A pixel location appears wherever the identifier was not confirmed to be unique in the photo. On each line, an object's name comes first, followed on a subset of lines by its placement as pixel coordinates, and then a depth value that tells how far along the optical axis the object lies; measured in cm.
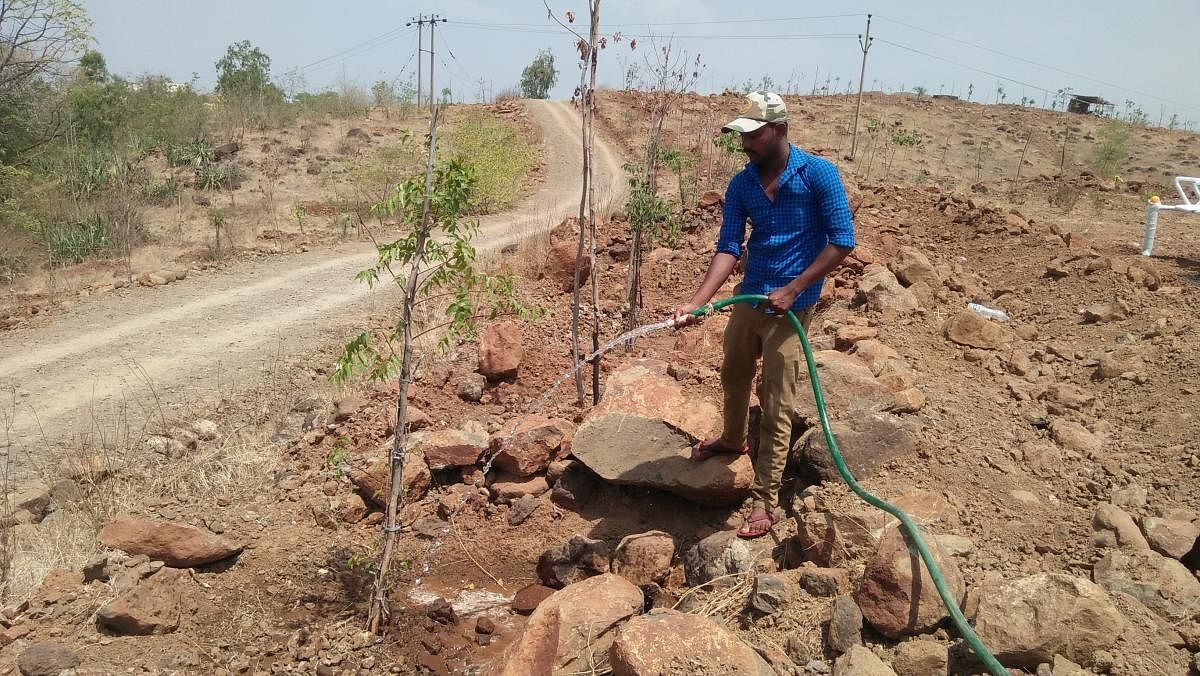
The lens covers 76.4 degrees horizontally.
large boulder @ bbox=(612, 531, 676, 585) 359
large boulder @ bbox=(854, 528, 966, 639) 265
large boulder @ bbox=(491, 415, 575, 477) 438
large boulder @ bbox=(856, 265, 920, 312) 580
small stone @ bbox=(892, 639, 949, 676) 252
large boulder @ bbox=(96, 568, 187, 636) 312
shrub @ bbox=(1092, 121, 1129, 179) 1866
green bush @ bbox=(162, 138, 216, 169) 1653
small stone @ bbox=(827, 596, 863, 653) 269
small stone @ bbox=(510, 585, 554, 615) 372
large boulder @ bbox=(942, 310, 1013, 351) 525
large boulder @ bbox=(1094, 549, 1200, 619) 264
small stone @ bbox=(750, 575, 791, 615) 299
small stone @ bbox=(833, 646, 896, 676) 246
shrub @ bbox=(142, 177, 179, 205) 1442
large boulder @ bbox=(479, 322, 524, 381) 532
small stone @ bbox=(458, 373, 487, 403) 521
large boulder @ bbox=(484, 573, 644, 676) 291
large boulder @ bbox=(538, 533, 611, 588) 377
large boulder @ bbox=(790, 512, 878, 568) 316
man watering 312
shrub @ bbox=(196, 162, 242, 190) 1551
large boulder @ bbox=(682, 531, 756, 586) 335
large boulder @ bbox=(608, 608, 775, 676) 246
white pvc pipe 746
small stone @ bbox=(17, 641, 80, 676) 287
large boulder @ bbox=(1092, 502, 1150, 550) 292
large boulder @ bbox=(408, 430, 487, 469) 438
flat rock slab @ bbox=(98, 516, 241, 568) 355
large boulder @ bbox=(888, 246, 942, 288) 639
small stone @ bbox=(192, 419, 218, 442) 515
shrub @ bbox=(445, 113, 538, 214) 1376
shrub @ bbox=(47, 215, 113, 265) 1023
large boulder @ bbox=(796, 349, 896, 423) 393
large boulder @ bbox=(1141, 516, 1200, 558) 294
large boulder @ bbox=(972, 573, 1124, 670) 244
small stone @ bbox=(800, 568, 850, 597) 298
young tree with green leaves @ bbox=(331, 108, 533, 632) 302
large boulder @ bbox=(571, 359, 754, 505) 383
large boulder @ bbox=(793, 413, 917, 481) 371
